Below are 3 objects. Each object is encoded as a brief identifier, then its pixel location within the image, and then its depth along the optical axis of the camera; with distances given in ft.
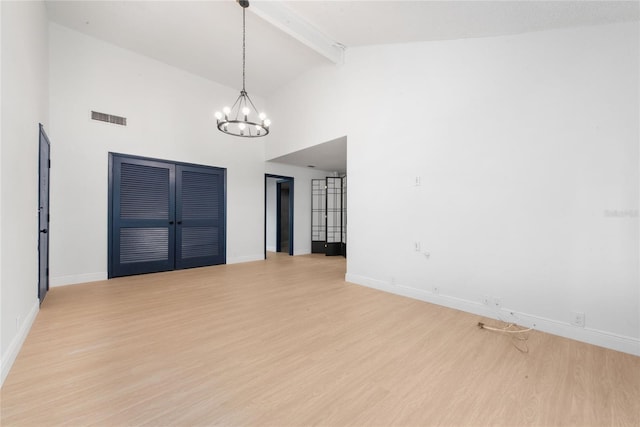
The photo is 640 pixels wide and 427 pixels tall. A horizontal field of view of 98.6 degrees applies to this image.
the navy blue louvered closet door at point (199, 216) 19.88
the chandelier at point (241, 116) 22.00
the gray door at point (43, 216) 11.77
